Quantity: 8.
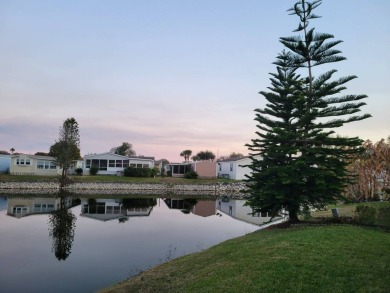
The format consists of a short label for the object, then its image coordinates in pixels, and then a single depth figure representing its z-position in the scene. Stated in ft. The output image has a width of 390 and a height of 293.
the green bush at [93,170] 154.51
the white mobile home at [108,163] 159.74
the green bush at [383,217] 35.51
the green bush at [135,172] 155.43
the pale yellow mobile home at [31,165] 148.66
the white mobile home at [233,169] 158.46
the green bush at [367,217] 35.04
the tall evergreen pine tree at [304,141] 38.83
